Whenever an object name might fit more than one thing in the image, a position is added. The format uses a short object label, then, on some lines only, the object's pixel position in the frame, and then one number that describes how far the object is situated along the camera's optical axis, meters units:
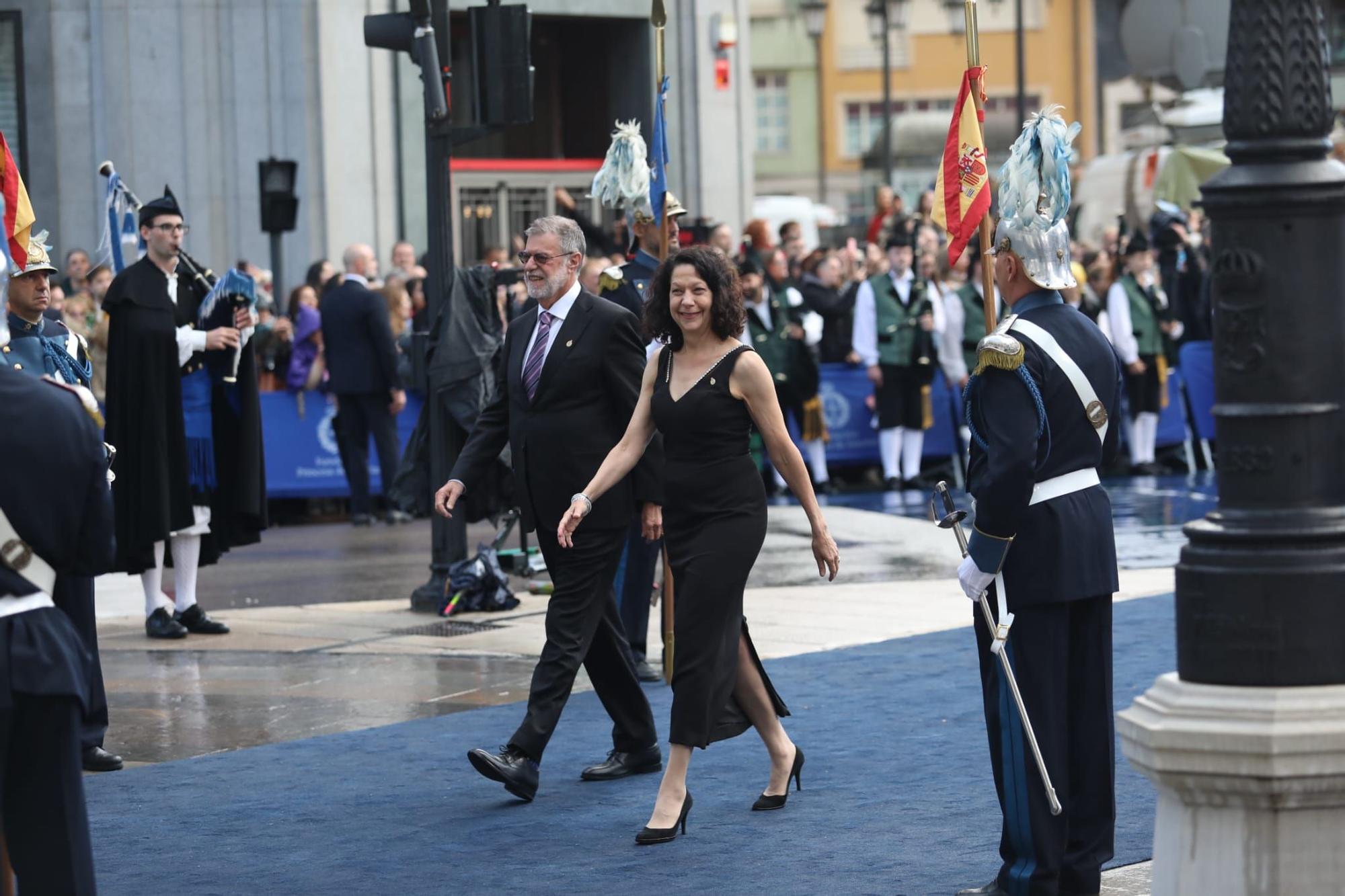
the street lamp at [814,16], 41.03
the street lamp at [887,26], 37.72
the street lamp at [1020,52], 35.97
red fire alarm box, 26.55
